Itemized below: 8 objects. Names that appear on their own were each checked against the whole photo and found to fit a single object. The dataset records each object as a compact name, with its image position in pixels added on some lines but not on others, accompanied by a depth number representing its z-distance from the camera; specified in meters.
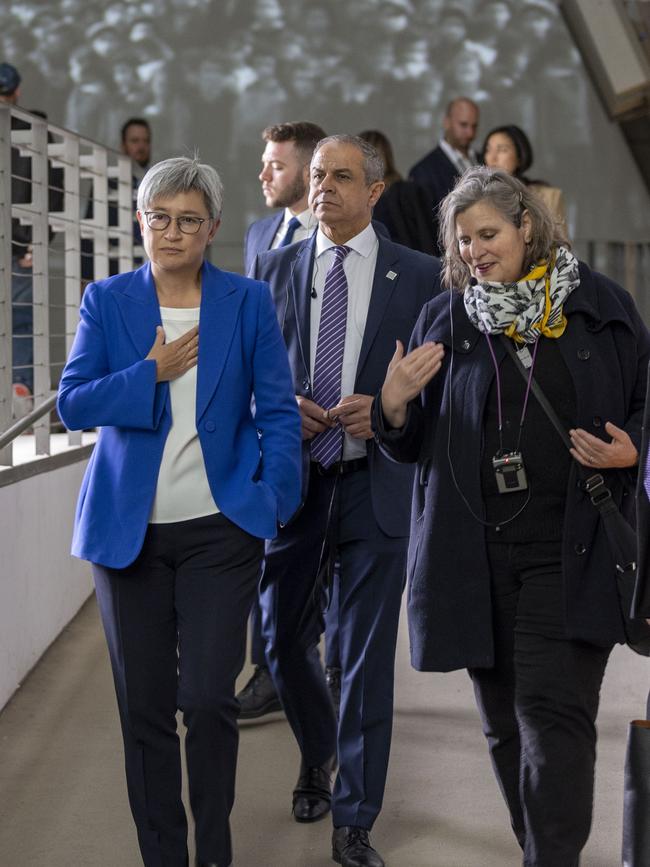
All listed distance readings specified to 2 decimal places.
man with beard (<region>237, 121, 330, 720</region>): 9.45
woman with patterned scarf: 6.00
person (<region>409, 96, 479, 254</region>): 14.73
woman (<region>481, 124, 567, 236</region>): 13.25
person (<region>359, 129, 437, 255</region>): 13.10
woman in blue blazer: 6.16
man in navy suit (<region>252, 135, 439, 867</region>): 7.22
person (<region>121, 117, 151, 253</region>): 20.22
